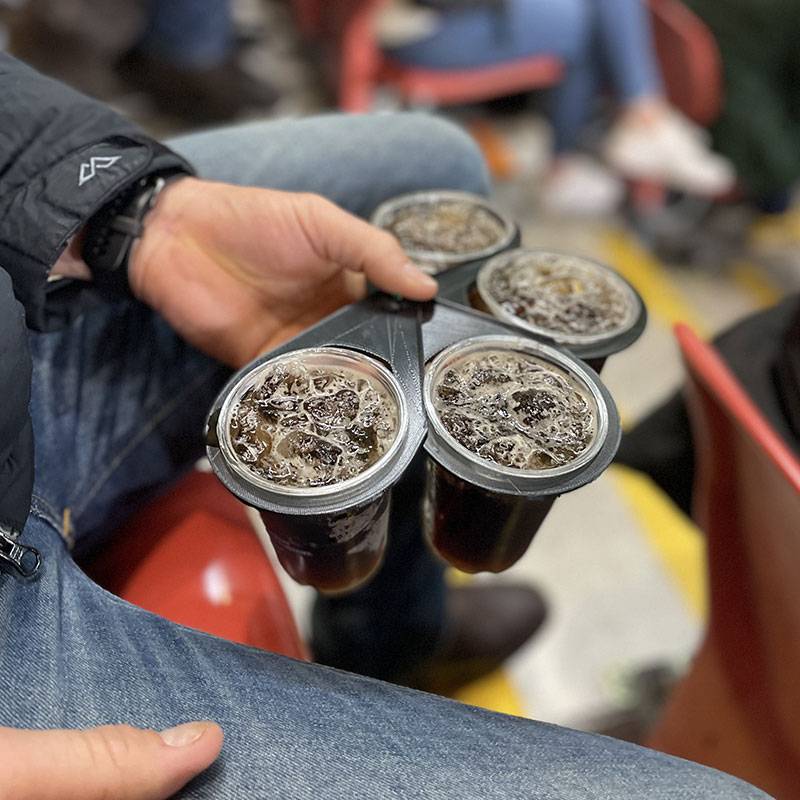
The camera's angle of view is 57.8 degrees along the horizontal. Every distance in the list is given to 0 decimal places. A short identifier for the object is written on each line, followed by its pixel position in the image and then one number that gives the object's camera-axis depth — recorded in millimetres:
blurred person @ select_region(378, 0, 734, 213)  1812
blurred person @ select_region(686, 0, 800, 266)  1771
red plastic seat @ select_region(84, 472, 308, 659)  689
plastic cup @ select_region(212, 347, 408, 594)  543
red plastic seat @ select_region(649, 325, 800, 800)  600
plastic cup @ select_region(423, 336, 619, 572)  565
